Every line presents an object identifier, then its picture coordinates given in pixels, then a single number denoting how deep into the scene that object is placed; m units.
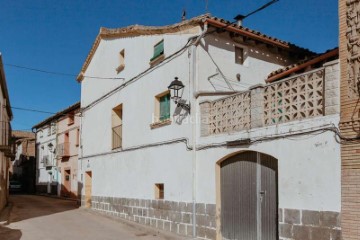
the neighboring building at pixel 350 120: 6.10
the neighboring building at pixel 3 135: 15.67
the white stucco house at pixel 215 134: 6.99
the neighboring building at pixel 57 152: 25.55
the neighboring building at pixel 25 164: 37.34
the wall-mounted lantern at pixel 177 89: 10.26
